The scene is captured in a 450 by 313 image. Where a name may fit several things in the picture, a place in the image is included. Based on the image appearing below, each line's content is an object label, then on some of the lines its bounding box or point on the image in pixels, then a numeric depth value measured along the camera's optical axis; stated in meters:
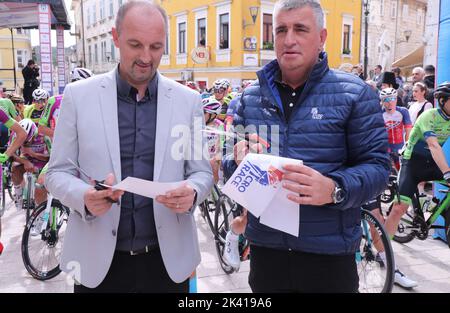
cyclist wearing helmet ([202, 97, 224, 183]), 5.84
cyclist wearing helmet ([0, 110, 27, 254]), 4.30
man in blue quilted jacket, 1.87
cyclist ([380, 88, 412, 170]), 7.12
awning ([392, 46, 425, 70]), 18.73
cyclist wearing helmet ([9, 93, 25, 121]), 9.24
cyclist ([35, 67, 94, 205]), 5.39
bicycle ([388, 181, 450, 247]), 4.78
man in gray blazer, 1.96
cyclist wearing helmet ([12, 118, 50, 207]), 5.71
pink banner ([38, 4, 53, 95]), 12.14
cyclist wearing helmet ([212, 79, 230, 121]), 9.01
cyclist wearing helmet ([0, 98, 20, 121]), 5.95
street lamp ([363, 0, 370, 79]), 19.39
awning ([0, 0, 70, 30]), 16.62
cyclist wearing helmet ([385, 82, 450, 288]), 4.38
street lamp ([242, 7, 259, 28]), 24.00
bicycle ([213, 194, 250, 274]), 4.49
